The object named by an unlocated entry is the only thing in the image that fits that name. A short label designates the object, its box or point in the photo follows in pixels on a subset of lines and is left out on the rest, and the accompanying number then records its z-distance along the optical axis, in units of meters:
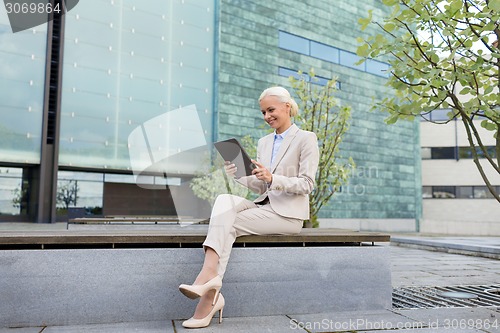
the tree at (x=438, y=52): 4.43
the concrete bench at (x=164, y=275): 3.46
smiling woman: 3.48
